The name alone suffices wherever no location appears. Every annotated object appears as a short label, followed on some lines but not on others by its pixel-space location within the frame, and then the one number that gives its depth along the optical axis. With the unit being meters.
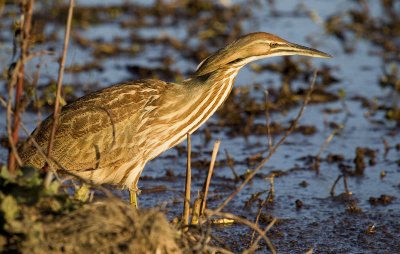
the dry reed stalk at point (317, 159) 12.30
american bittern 9.84
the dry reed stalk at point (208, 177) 8.23
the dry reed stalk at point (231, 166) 11.66
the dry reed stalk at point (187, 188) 8.23
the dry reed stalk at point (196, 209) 8.16
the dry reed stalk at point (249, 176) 7.44
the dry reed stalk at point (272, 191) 10.65
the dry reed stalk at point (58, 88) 6.97
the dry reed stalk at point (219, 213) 7.03
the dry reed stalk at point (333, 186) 11.09
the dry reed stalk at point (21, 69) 6.91
